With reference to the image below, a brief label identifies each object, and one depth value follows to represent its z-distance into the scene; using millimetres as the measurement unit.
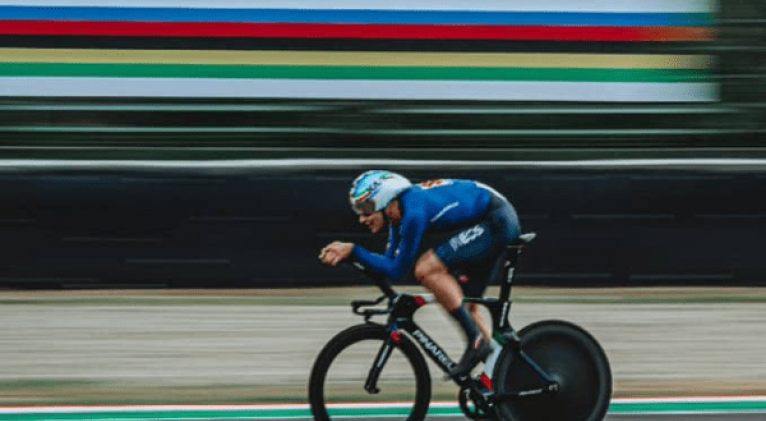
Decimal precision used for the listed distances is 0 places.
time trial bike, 11945
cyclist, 11664
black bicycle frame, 11969
